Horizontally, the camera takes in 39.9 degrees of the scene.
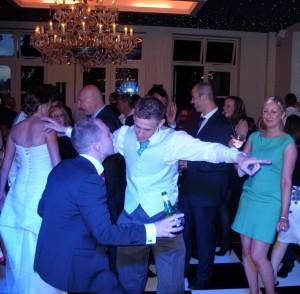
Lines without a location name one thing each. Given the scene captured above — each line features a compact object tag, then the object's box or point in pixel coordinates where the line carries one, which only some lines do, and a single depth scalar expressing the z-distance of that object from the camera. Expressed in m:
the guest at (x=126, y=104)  5.19
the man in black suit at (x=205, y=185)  2.99
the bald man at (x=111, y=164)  3.11
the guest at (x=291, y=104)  5.86
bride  2.79
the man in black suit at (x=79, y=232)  1.66
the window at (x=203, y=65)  9.52
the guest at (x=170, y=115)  3.70
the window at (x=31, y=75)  9.16
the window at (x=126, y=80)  9.31
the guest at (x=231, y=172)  3.84
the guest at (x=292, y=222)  3.01
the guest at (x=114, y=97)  7.40
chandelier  5.03
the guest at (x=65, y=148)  3.39
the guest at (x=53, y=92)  3.11
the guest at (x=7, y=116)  5.86
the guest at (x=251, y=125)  5.45
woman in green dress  2.50
